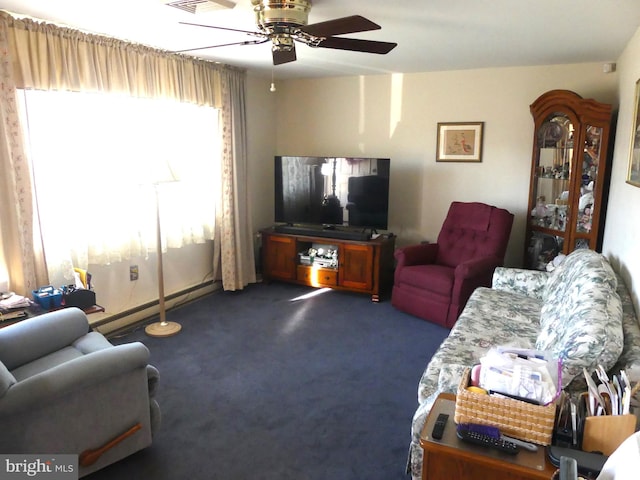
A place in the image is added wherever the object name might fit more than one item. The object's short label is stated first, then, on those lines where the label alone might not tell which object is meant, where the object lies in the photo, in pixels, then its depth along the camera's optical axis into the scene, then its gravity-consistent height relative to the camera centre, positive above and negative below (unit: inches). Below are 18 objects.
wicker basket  60.6 -33.3
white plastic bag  61.2 -28.5
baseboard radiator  147.3 -50.3
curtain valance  115.2 +29.8
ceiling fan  89.2 +27.3
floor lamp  146.4 -51.9
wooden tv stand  182.9 -40.2
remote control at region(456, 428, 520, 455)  60.3 -36.4
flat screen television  186.9 -10.5
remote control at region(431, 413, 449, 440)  62.9 -36.2
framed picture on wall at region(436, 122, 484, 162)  186.1 +9.7
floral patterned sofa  72.1 -32.8
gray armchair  73.4 -39.3
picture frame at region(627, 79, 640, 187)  99.4 +3.5
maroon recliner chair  153.6 -34.8
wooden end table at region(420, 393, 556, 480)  58.5 -38.0
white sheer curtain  113.1 +24.9
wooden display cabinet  152.3 -3.6
